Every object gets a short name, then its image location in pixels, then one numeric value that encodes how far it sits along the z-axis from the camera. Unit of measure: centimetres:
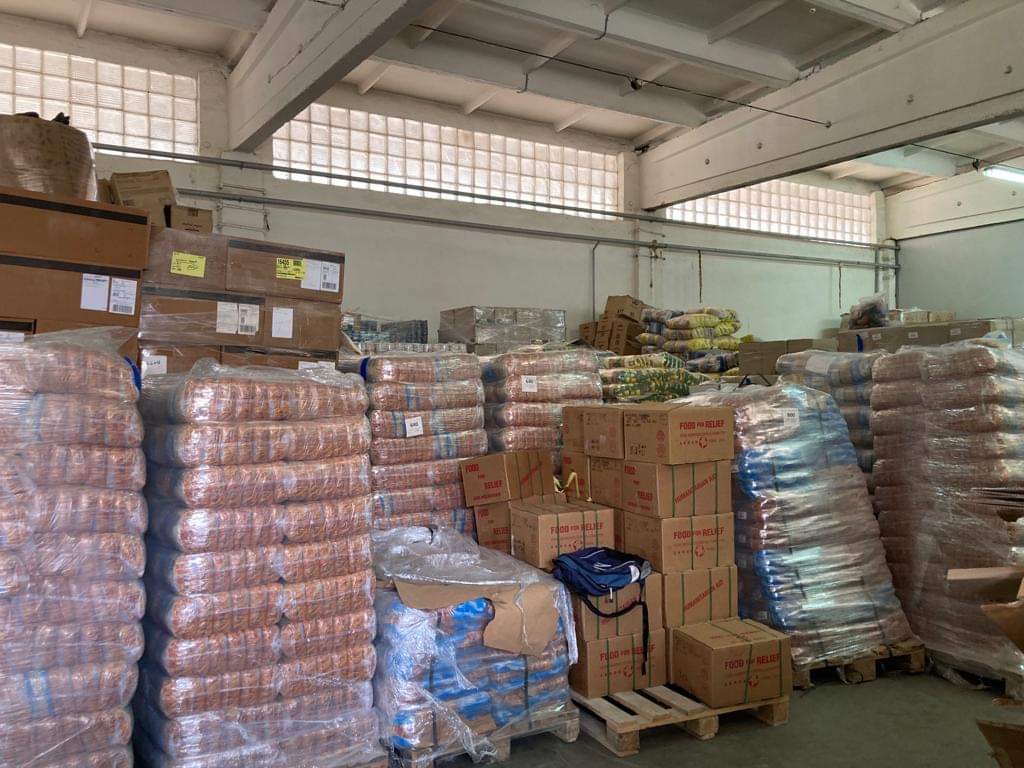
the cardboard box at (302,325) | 414
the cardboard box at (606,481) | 422
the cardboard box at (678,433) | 387
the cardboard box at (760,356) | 849
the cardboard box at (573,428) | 456
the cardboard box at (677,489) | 392
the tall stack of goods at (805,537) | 420
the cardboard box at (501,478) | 432
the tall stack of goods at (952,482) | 420
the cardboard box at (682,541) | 391
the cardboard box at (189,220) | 439
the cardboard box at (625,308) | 999
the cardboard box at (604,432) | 419
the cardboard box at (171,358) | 380
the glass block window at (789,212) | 1183
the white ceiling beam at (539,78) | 762
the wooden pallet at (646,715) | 344
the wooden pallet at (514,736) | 319
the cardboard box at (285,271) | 403
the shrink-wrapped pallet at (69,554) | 246
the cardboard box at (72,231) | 324
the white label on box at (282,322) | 414
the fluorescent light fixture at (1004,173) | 995
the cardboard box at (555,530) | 389
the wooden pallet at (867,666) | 415
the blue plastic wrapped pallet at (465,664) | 322
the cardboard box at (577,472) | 450
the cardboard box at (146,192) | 427
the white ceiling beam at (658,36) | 623
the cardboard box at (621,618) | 374
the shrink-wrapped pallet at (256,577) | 284
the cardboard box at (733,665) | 361
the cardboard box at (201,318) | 383
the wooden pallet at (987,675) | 399
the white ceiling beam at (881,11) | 609
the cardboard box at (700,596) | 392
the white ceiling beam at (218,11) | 644
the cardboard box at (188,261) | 383
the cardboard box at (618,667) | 375
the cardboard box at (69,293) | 325
